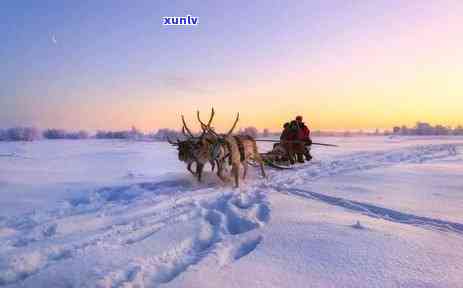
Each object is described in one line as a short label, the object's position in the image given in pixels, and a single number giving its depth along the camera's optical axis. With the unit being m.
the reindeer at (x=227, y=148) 7.27
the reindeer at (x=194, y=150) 7.05
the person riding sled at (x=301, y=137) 12.38
